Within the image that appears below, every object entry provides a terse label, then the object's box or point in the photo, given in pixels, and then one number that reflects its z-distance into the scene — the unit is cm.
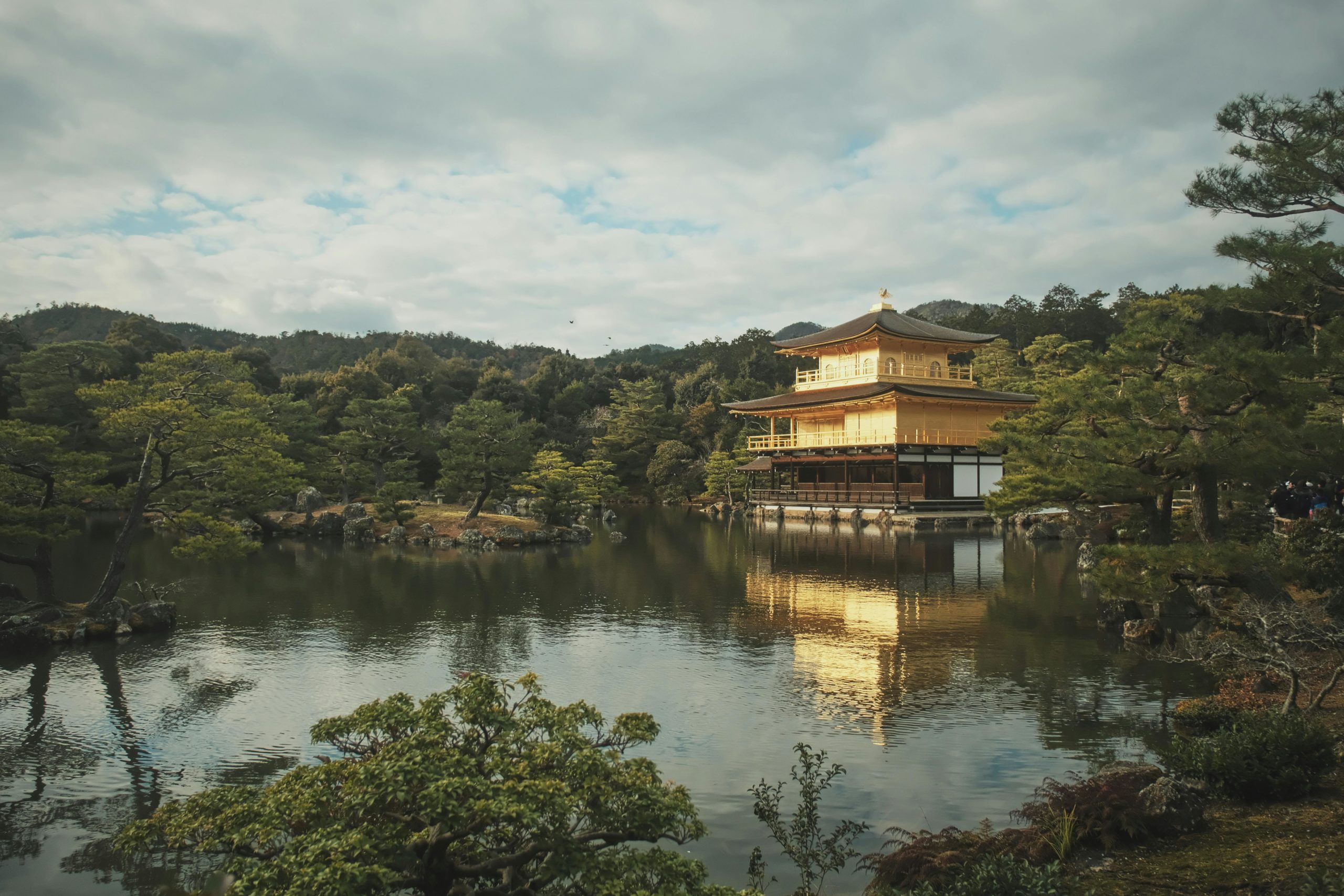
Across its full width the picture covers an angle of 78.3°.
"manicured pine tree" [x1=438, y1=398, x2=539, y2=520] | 2883
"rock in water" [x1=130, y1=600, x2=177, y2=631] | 1287
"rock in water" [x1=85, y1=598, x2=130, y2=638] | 1230
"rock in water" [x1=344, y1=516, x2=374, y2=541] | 2752
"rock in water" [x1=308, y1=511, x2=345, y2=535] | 2866
